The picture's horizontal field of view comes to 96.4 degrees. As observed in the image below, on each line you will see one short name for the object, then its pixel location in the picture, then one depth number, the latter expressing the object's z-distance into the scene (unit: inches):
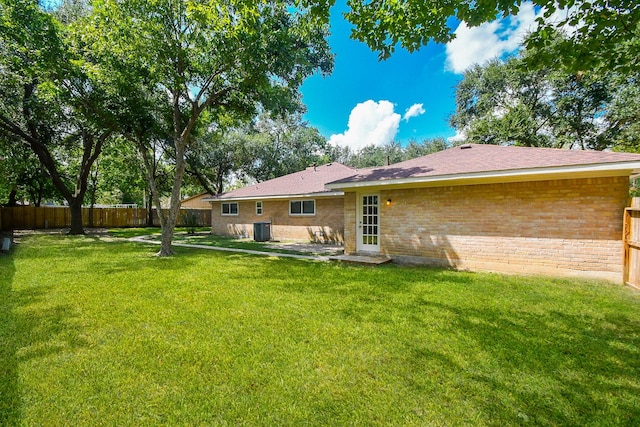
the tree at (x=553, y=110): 624.0
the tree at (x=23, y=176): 697.6
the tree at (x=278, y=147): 1032.2
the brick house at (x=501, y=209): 248.2
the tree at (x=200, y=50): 342.0
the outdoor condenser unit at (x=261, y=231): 614.2
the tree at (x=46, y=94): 364.5
